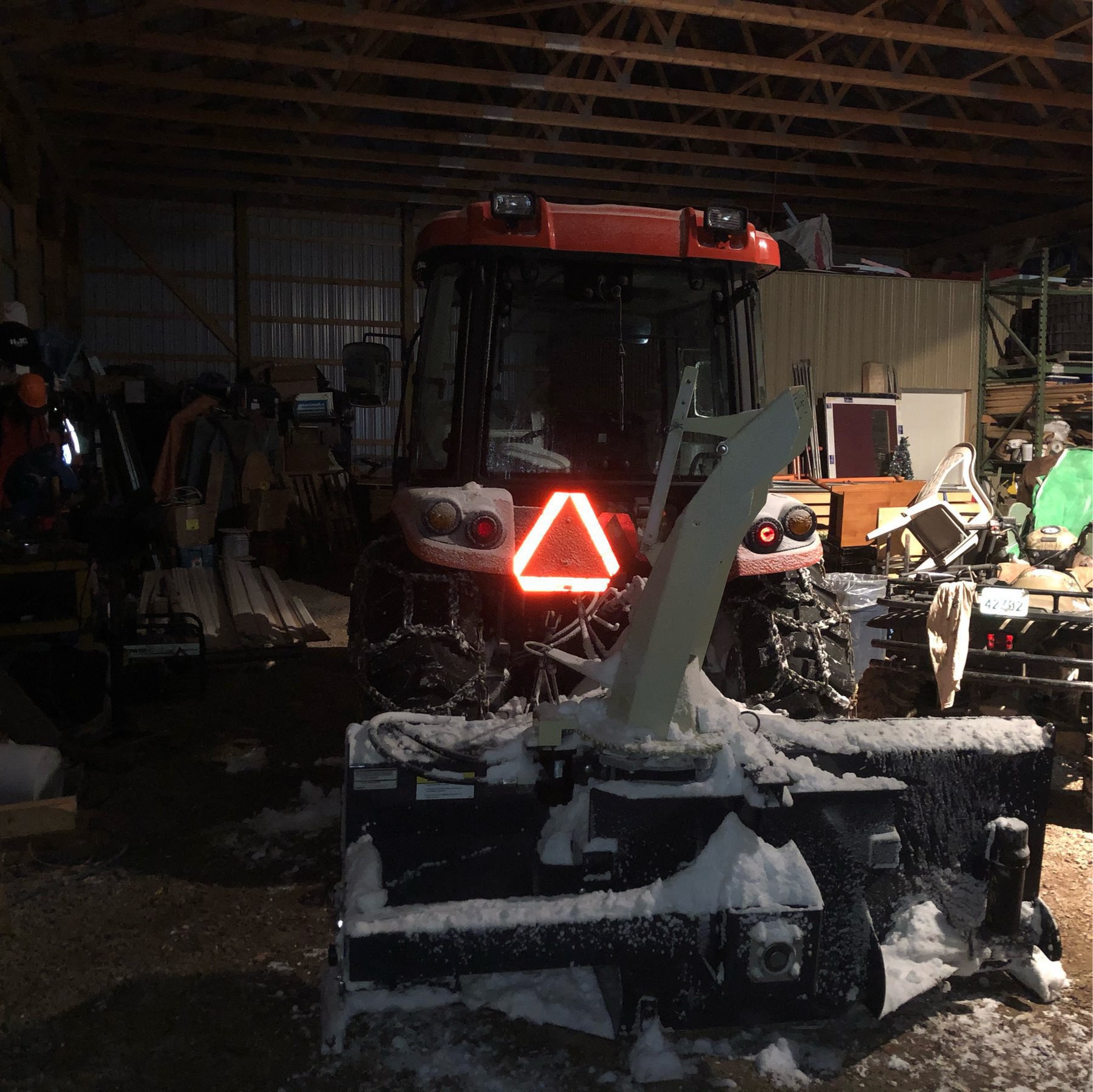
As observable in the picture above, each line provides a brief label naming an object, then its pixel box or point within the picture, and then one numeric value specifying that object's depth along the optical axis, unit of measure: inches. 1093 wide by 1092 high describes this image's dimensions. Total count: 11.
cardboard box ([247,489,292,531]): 414.3
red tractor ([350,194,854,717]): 125.4
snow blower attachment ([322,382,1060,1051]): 83.1
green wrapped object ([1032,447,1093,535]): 337.4
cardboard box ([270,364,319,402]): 492.1
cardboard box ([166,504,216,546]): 357.7
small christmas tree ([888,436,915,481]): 435.2
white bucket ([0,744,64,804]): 148.7
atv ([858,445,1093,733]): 156.7
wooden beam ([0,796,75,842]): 143.6
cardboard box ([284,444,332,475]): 453.7
